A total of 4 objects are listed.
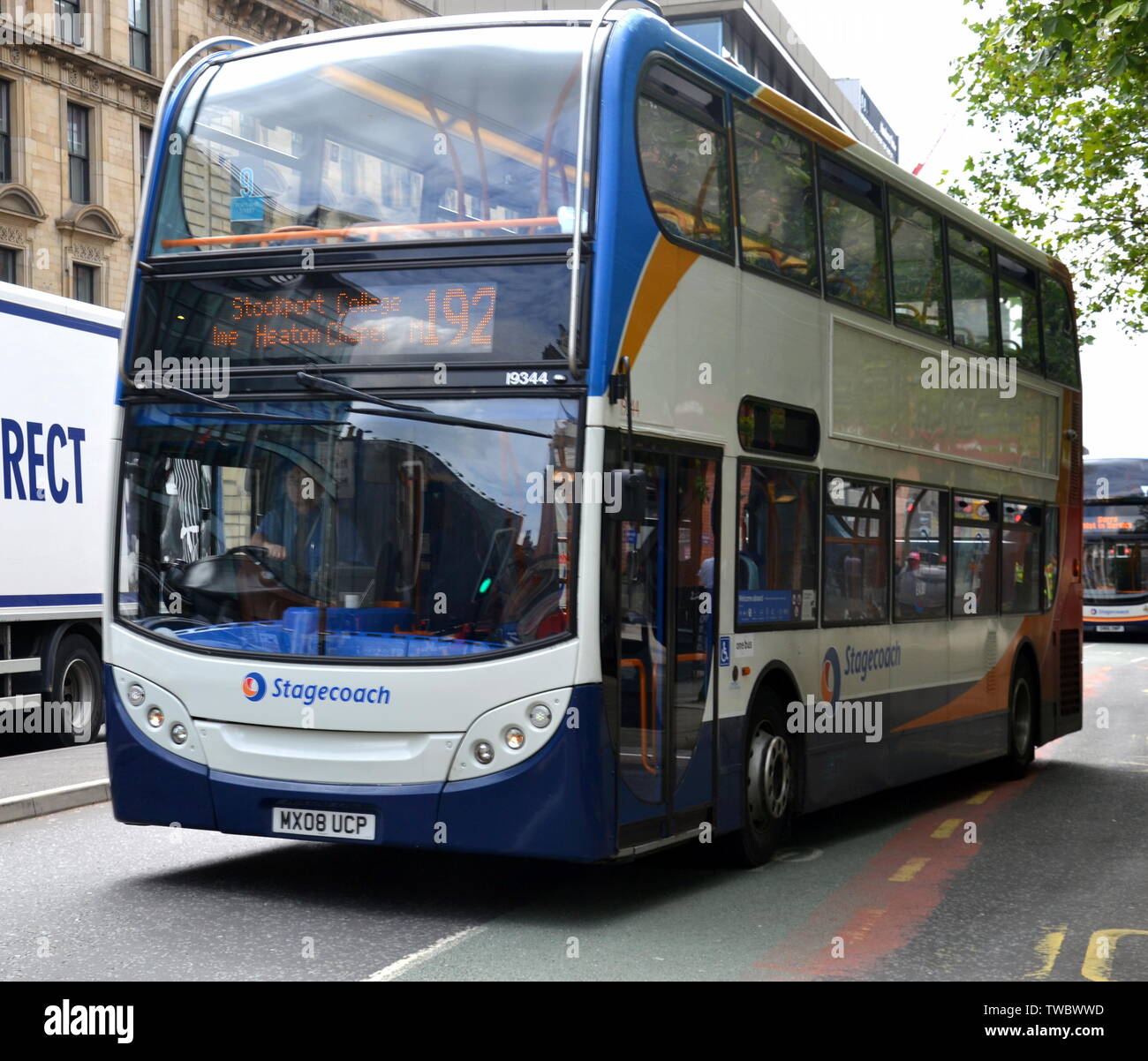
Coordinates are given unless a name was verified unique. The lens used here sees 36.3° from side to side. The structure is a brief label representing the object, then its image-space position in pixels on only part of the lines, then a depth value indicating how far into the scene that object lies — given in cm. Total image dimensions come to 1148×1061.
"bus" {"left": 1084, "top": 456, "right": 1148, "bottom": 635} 4159
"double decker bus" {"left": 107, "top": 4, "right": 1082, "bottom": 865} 752
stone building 3216
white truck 1439
